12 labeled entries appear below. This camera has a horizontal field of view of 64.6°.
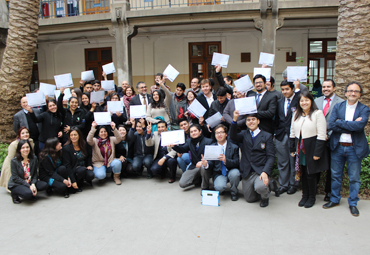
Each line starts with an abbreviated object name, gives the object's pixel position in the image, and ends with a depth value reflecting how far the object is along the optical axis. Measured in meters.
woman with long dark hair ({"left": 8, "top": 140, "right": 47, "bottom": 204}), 4.63
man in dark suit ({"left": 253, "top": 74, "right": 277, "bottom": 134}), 4.77
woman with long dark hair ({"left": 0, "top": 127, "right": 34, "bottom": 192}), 4.87
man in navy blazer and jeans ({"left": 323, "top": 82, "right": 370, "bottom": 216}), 3.96
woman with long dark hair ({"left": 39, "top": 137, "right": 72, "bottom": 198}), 4.91
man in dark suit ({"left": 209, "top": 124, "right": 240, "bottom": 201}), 4.66
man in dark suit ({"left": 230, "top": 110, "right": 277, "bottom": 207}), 4.37
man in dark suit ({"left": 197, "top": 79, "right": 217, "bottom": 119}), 5.66
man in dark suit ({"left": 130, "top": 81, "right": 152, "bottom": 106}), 6.46
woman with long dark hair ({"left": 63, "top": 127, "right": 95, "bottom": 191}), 5.10
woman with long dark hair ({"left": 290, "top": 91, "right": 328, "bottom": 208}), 4.13
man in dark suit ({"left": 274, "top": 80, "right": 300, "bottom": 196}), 4.73
